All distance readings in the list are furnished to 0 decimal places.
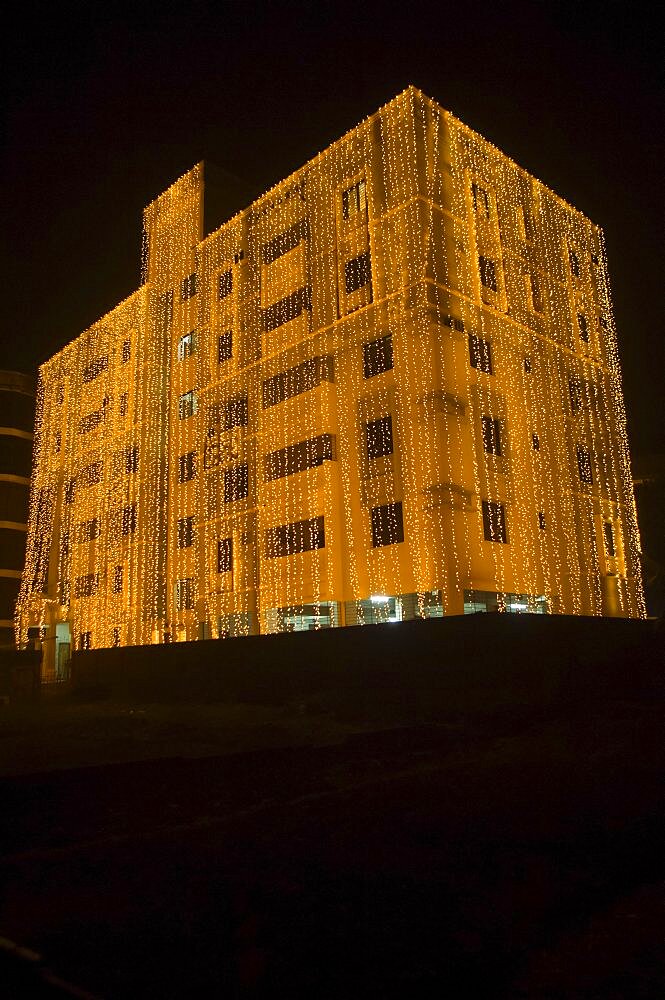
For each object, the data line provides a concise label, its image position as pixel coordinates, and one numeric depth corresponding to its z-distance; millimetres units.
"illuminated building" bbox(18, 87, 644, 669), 24797
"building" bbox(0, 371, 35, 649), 43656
